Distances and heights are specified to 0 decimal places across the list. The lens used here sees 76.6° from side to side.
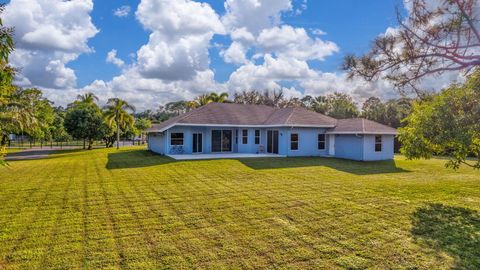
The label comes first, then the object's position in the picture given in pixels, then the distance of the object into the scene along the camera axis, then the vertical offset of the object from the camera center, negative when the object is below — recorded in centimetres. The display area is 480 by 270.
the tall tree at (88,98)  4094 +525
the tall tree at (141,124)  5129 +209
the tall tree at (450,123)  767 +35
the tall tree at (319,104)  4584 +524
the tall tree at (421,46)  751 +246
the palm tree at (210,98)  4209 +530
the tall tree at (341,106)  4134 +437
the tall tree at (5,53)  327 +92
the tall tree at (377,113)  3462 +278
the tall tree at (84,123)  3288 +146
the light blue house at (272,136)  2050 +2
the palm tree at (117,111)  3306 +278
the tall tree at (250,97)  5103 +660
